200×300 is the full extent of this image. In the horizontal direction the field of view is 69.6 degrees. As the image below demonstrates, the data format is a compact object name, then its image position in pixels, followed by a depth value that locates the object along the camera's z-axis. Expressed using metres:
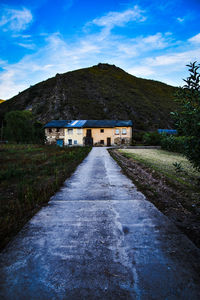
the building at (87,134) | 40.28
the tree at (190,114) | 3.36
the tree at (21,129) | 45.78
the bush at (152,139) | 35.11
